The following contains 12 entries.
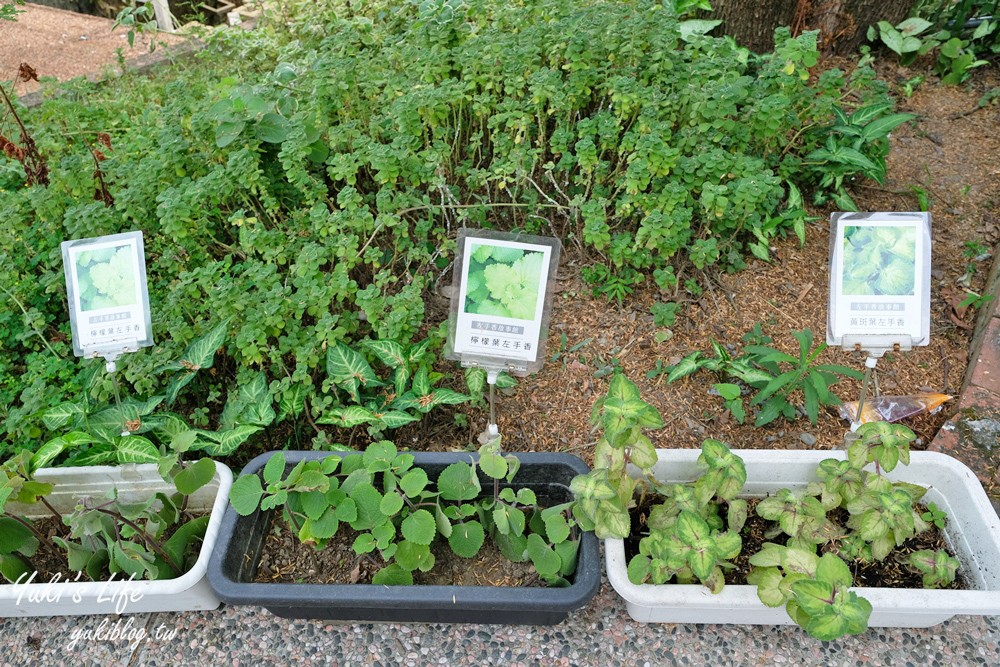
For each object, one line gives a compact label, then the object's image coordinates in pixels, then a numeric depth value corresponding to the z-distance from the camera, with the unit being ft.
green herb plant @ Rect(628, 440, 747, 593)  5.03
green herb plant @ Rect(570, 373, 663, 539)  5.19
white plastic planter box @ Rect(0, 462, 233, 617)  5.65
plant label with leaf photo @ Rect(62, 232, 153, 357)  6.34
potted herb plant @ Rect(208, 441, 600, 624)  5.30
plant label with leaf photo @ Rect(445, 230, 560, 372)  5.76
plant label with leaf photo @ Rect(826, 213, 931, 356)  5.73
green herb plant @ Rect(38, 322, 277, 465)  6.49
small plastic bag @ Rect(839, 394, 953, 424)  7.08
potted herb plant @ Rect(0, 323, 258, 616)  5.70
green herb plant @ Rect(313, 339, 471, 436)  6.64
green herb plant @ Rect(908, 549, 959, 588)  5.47
